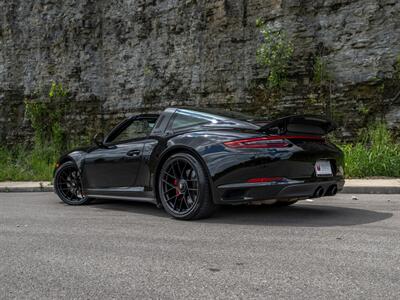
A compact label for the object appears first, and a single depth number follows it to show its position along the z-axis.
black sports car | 4.70
